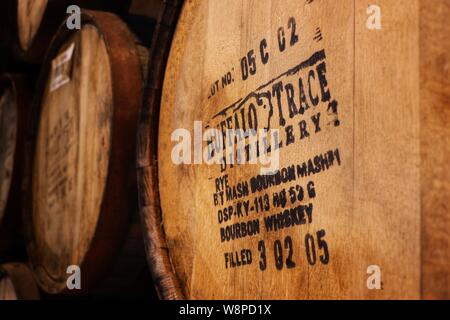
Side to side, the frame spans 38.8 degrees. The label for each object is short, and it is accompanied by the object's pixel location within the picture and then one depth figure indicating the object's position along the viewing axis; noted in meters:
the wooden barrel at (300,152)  0.69
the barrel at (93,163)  1.46
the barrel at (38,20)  1.96
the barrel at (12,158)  2.30
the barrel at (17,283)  2.01
